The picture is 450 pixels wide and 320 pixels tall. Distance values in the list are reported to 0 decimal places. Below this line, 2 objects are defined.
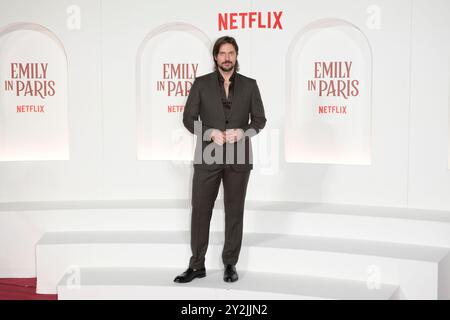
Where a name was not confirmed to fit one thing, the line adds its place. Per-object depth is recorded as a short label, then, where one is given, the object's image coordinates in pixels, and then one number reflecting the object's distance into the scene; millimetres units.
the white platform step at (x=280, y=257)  3758
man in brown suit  3621
